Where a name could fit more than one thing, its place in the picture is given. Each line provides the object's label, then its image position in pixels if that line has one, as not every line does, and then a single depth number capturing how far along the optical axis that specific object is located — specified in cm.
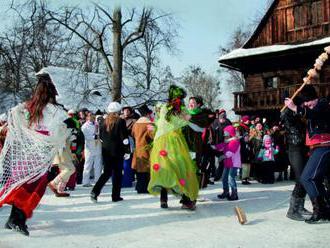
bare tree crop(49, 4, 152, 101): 1925
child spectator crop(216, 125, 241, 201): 799
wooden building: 2336
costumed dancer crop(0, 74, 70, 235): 538
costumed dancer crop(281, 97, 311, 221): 615
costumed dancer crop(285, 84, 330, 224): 582
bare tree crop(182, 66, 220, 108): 6706
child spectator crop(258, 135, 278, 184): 1116
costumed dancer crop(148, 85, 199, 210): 661
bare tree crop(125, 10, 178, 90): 2088
